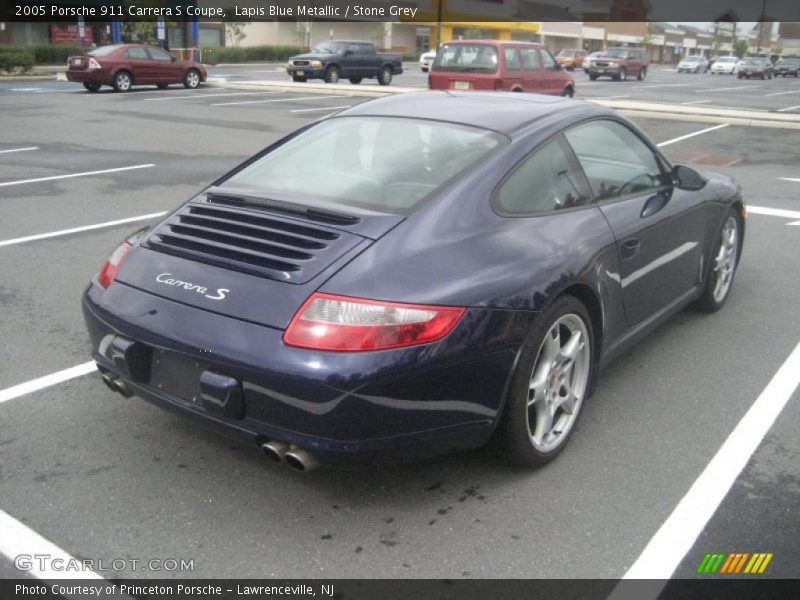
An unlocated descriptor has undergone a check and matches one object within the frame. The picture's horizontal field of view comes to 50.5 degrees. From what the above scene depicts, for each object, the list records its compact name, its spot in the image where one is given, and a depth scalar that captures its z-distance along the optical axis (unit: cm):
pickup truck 2928
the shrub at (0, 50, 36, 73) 3291
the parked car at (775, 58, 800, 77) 5862
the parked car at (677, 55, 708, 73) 6316
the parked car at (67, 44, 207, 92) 2417
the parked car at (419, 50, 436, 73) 4434
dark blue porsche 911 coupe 283
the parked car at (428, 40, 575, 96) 1788
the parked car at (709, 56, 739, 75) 6284
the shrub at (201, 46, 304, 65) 5234
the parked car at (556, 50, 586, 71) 5816
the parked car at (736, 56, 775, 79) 5341
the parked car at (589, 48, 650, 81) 4206
